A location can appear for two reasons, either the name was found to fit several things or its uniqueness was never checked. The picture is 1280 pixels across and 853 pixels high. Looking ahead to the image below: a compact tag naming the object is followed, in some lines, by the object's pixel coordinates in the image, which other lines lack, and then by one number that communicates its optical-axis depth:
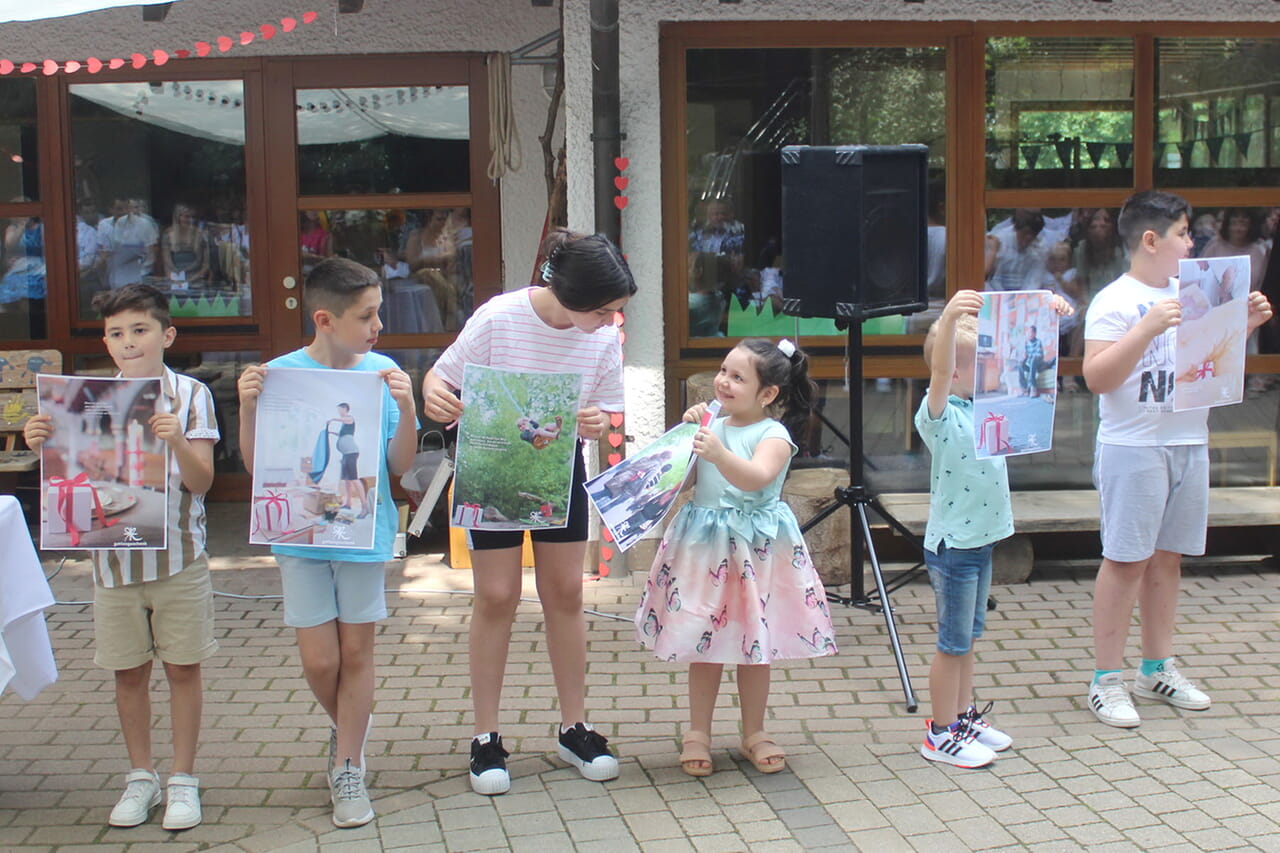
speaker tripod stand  5.20
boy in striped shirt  3.78
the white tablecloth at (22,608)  3.81
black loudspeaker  5.22
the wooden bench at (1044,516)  6.37
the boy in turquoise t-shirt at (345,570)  3.71
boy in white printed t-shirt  4.55
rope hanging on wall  7.22
